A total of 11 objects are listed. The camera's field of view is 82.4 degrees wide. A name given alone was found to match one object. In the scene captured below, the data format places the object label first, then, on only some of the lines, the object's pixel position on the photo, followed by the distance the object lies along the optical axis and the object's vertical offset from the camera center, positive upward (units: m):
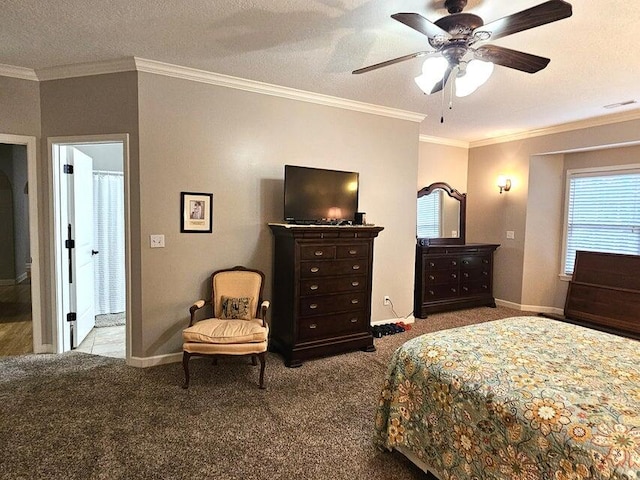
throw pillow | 3.46 -0.87
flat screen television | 3.71 +0.24
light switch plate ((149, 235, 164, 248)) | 3.35 -0.24
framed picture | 3.46 +0.04
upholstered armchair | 2.96 -0.95
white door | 3.77 -0.29
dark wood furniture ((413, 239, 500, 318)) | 5.12 -0.83
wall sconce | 5.65 +0.60
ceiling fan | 1.80 +0.98
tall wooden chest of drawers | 3.48 -0.72
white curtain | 4.91 -0.35
